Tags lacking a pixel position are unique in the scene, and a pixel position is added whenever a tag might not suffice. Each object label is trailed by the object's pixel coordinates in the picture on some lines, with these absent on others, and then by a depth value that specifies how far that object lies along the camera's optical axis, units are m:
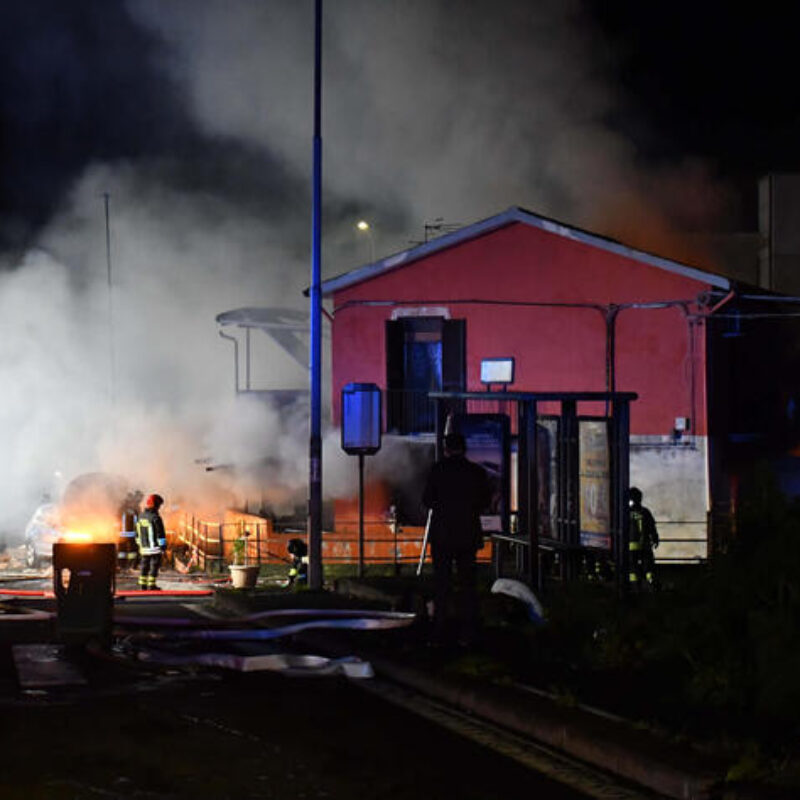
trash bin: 12.35
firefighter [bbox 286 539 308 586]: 19.94
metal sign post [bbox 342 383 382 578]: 19.47
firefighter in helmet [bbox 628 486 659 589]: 17.78
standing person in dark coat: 11.27
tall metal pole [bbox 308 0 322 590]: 18.44
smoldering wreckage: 10.98
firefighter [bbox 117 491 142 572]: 20.92
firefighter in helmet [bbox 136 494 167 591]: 19.52
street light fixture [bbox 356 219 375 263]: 40.62
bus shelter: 14.17
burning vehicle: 24.28
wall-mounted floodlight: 28.61
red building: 27.98
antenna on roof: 38.75
